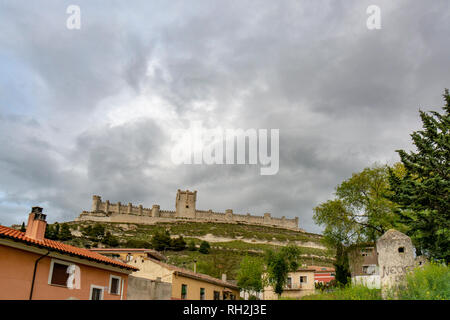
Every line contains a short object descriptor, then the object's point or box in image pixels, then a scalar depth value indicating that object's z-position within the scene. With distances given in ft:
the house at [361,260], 118.42
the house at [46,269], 48.80
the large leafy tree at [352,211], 114.11
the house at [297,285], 152.66
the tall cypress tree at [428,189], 77.30
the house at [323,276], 176.96
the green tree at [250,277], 147.54
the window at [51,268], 54.93
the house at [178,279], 99.35
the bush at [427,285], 37.91
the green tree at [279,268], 145.30
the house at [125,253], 132.04
